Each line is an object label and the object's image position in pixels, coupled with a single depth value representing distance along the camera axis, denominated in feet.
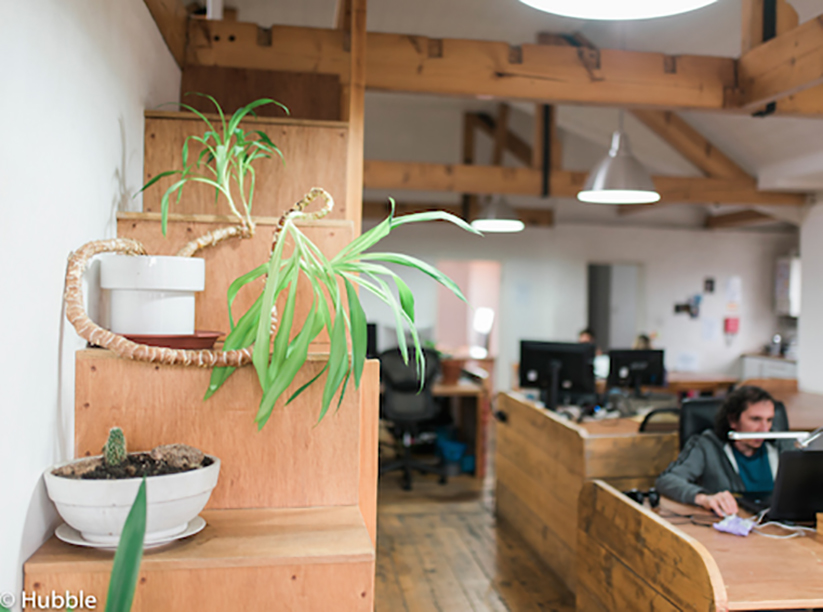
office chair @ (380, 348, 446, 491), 18.86
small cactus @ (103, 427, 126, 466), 4.70
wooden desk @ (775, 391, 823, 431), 15.11
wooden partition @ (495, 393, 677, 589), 11.58
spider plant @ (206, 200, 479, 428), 5.04
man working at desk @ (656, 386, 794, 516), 9.89
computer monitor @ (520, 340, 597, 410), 16.78
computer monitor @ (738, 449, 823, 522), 8.02
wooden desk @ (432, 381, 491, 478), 20.06
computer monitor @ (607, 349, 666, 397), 19.12
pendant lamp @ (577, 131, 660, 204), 13.47
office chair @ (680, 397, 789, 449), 10.91
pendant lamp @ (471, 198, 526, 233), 20.44
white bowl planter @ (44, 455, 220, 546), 4.42
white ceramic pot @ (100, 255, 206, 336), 5.60
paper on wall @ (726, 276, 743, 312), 31.63
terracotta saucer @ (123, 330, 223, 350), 5.61
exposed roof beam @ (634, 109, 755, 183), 20.38
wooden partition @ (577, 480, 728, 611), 6.66
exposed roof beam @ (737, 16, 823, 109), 10.30
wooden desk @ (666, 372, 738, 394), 23.73
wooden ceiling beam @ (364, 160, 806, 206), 21.30
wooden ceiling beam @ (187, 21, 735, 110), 10.25
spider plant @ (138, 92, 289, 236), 6.33
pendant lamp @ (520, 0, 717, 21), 5.53
